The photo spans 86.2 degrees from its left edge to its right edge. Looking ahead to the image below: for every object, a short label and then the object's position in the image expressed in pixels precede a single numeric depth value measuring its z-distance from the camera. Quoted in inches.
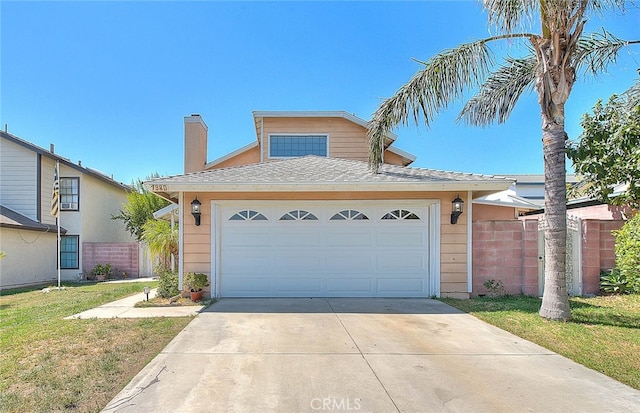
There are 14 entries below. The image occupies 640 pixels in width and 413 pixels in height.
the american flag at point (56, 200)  484.7
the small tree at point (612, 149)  306.2
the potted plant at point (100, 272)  601.0
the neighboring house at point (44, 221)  511.5
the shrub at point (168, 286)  328.5
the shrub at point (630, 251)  224.7
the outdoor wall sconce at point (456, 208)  313.9
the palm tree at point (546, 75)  235.5
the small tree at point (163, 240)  403.5
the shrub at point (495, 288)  328.8
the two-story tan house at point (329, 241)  323.0
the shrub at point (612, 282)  305.1
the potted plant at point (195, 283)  305.0
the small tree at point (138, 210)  731.4
